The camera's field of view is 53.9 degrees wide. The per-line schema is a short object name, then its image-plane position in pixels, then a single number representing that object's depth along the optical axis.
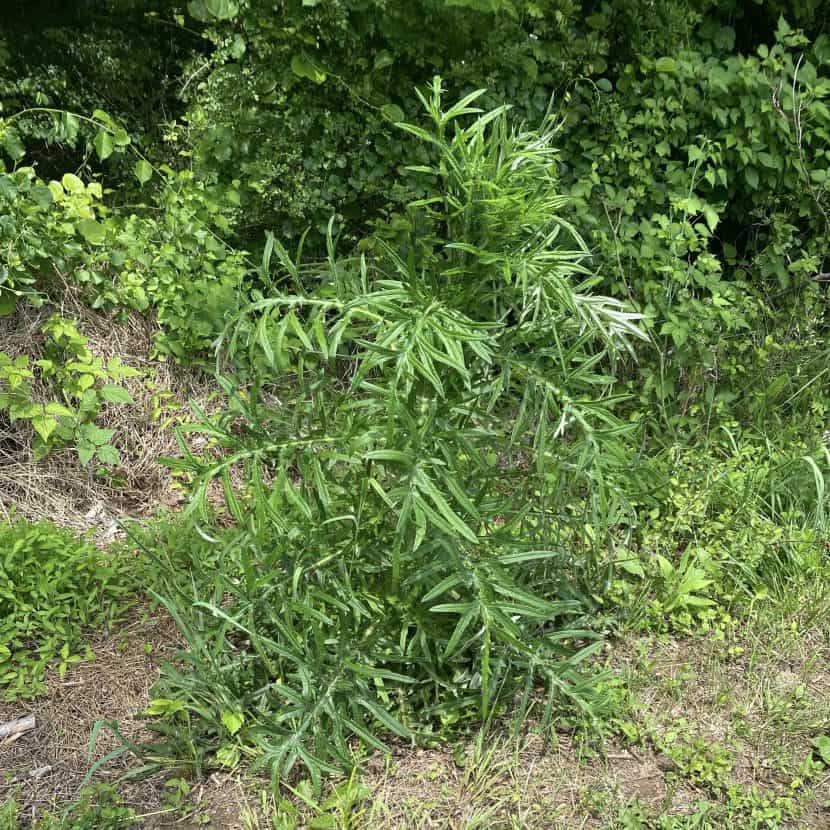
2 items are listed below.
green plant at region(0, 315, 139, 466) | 3.20
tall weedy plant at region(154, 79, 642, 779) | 1.96
